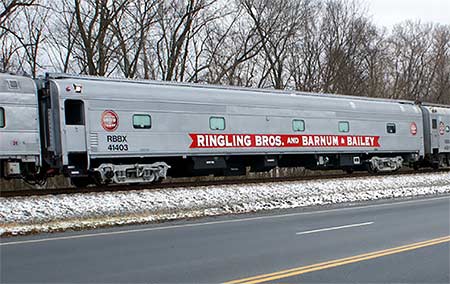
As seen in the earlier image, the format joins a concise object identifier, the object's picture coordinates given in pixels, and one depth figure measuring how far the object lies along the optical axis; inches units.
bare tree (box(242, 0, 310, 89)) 1558.8
